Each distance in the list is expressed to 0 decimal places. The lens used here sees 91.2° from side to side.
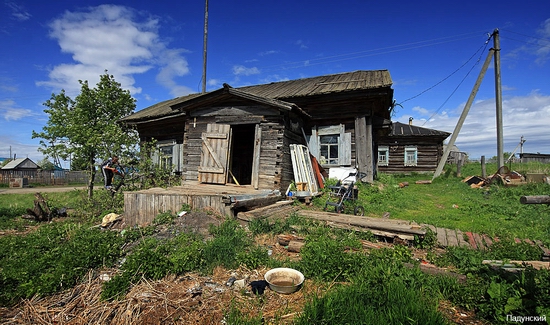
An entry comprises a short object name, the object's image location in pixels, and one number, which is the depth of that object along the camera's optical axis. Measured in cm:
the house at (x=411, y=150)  2153
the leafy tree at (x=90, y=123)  1087
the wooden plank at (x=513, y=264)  369
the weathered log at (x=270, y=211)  669
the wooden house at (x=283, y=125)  930
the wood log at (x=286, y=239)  536
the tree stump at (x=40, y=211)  935
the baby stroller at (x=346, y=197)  752
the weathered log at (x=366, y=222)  532
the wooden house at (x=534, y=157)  2767
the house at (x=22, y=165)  3188
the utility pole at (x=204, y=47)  1956
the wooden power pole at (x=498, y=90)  1431
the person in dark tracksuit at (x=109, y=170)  1005
